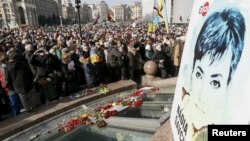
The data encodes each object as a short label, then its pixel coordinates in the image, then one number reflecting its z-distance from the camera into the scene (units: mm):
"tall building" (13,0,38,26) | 82728
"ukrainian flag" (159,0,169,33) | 8108
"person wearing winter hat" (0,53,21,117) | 4297
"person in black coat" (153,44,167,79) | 7015
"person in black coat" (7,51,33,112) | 4243
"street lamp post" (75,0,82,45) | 9769
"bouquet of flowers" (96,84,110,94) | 5409
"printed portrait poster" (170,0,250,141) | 726
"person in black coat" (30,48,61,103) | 4975
